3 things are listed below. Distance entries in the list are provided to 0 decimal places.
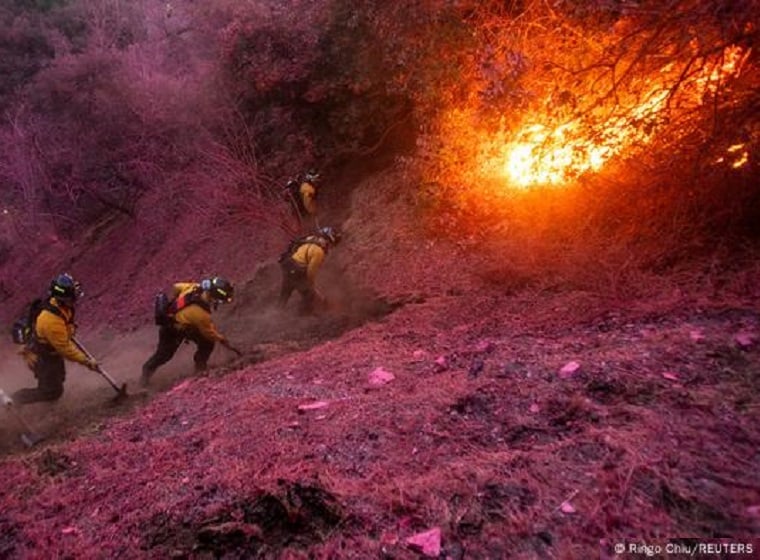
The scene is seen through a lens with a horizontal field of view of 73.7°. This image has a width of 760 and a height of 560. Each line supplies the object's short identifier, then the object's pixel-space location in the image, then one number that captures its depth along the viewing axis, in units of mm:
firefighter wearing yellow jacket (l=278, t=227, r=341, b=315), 8922
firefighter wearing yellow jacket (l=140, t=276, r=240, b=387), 7398
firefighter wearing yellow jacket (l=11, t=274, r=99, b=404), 6586
